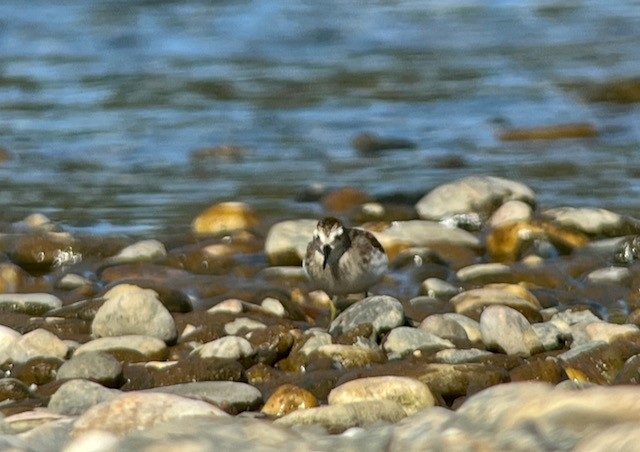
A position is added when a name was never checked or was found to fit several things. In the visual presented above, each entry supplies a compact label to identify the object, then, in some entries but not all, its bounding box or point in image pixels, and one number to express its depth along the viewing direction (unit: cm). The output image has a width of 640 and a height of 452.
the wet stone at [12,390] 1373
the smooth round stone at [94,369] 1407
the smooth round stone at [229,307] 1655
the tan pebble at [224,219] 2059
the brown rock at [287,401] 1315
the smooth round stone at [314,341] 1485
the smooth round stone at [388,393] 1287
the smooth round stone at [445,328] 1541
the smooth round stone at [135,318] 1547
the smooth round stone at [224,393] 1319
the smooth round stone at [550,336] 1506
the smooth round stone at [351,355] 1457
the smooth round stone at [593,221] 1966
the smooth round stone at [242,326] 1572
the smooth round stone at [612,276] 1792
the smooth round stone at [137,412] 1117
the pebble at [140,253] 1927
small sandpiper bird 1706
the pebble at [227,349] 1463
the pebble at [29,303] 1686
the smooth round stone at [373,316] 1553
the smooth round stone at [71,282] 1834
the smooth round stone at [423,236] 1956
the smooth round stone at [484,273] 1820
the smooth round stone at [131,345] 1492
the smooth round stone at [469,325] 1549
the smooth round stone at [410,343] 1489
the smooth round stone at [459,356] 1437
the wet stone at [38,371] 1441
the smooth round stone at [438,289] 1769
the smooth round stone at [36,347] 1479
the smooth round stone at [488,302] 1648
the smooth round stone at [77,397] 1297
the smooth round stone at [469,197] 2087
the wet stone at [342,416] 1198
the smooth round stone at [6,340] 1484
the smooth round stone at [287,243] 1931
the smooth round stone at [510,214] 1984
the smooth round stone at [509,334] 1487
